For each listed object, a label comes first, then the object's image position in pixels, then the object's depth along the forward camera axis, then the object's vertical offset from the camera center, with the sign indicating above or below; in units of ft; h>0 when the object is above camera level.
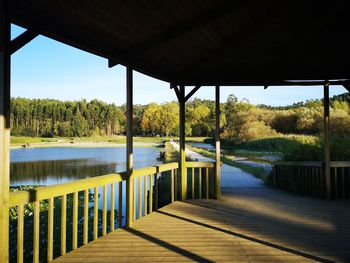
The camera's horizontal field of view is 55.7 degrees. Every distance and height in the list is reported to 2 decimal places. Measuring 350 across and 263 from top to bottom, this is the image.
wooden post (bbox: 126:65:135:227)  16.21 -0.26
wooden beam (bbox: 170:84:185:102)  22.55 +3.11
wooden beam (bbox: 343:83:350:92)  22.51 +3.48
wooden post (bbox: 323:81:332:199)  22.94 -0.54
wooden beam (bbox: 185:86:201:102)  22.63 +3.16
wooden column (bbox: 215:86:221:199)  23.03 -0.07
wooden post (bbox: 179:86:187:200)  22.76 -0.95
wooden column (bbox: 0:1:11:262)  8.84 +0.22
